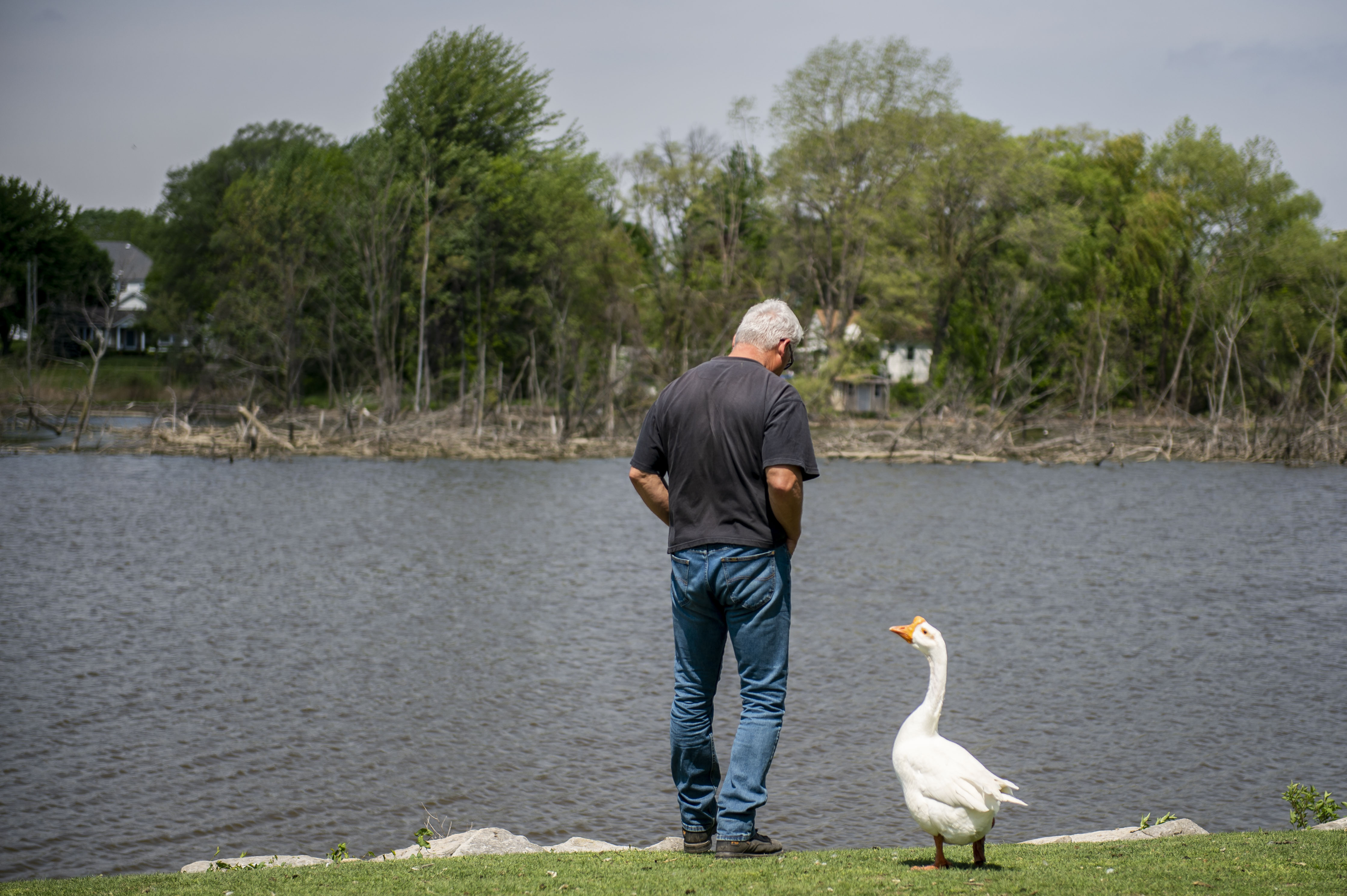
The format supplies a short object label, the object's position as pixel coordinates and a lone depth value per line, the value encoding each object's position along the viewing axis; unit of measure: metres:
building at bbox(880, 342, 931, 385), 64.31
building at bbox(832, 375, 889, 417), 53.97
